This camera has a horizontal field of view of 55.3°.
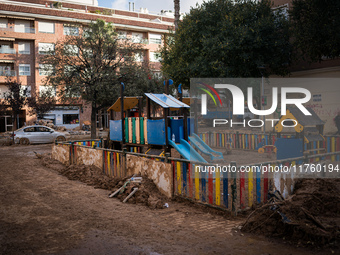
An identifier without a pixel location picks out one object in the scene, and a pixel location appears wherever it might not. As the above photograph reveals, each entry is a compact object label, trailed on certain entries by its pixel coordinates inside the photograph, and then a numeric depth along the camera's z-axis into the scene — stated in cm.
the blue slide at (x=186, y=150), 1100
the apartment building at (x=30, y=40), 4178
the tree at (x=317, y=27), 1775
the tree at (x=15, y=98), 3177
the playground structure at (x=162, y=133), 1148
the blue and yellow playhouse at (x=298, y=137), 1225
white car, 2594
